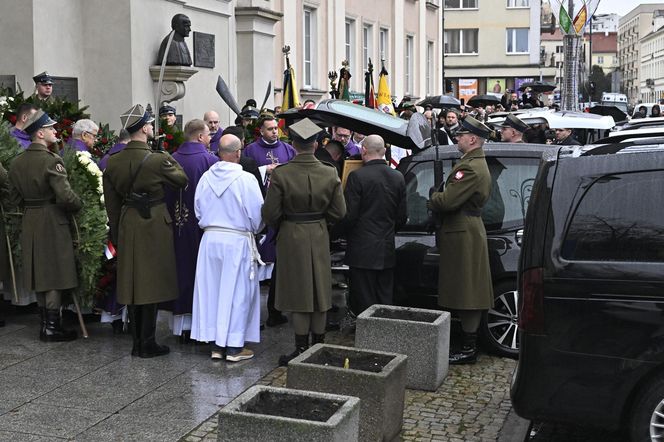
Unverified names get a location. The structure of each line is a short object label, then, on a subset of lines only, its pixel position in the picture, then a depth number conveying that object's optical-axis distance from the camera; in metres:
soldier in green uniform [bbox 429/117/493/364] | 8.16
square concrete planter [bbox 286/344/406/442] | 6.25
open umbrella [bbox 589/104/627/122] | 23.80
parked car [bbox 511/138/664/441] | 5.60
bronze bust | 14.90
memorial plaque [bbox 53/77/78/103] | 14.08
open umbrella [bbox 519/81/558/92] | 31.22
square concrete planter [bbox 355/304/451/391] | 7.62
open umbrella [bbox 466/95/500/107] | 31.12
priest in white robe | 8.23
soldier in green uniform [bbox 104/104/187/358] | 8.26
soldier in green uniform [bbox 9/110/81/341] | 8.63
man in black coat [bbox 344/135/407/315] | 8.55
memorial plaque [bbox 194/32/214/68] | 16.71
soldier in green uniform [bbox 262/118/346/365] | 7.96
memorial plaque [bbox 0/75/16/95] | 13.65
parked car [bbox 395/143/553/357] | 8.64
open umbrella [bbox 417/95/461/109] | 22.89
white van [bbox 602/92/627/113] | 56.33
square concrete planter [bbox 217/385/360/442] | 5.17
